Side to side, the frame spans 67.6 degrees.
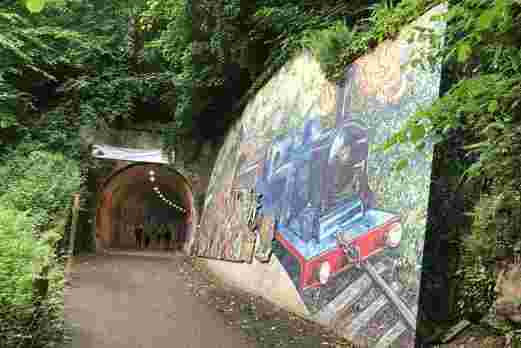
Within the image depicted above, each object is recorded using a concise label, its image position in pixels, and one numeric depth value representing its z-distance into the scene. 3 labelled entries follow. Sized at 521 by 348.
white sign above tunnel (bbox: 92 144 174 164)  14.08
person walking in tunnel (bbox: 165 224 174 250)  21.67
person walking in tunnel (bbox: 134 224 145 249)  20.40
